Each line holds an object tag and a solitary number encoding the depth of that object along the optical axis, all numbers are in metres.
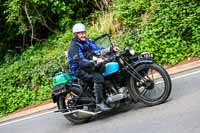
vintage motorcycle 9.73
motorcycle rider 9.86
